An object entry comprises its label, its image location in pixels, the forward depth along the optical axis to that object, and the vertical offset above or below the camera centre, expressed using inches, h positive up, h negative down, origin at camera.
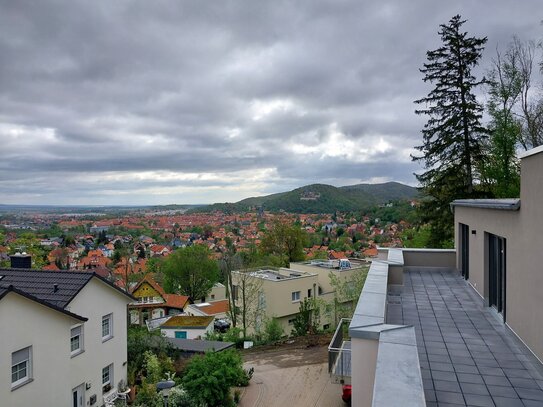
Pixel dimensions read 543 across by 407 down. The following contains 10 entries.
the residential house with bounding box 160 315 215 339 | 1093.1 -331.1
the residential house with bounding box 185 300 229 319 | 1508.4 -390.7
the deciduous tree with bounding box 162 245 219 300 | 1866.4 -305.8
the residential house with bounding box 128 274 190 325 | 1513.3 -362.3
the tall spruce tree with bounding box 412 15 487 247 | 803.4 +164.4
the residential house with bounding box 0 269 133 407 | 407.5 -156.6
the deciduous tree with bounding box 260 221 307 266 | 1818.4 -159.7
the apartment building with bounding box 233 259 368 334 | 1115.9 -245.6
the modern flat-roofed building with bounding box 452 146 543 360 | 192.5 -30.8
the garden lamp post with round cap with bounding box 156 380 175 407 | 358.9 -159.0
